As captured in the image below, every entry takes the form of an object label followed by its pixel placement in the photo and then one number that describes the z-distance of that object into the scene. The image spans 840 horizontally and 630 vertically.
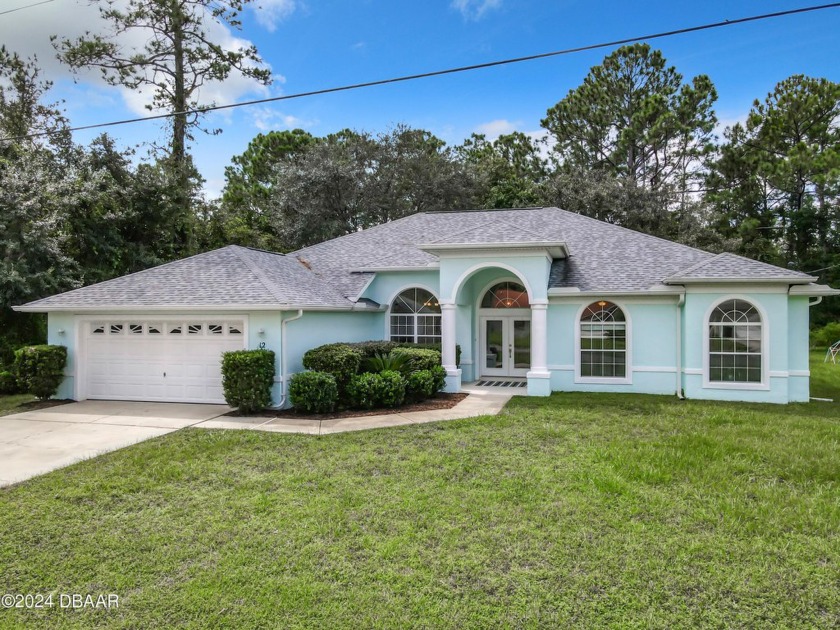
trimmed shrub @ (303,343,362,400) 11.77
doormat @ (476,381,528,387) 15.12
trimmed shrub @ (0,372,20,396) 13.95
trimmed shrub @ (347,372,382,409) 11.53
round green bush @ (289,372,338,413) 11.13
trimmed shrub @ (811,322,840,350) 27.83
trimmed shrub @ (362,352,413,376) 12.55
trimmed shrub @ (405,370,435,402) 12.37
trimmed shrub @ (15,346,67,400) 12.45
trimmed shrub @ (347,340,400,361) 13.00
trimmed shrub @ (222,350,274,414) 11.14
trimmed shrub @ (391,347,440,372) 13.05
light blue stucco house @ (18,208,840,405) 12.23
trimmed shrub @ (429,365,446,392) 13.03
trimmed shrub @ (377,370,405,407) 11.62
